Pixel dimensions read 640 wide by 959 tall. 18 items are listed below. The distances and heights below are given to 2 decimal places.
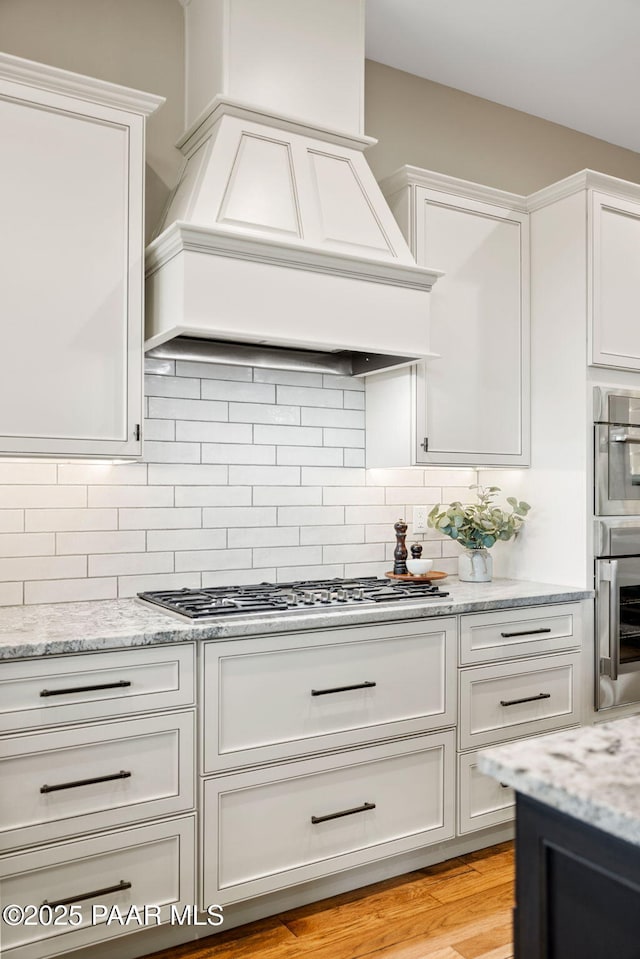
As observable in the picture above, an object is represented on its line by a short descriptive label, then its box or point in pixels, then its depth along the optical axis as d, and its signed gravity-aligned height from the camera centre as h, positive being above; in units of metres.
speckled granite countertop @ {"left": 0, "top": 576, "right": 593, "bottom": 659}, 1.98 -0.40
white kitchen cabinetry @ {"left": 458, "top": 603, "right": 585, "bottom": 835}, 2.69 -0.74
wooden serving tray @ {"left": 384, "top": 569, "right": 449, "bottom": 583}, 3.04 -0.36
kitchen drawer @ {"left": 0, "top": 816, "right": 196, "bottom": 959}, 1.90 -1.05
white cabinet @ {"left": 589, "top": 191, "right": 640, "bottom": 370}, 3.12 +0.90
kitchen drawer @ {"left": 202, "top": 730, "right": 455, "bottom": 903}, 2.18 -1.03
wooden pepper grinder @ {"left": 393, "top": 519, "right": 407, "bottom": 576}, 3.10 -0.26
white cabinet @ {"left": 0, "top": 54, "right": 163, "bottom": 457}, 2.21 +0.71
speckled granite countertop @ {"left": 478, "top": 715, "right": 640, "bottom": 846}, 0.86 -0.37
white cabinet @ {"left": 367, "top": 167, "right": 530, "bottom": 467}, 3.04 +0.64
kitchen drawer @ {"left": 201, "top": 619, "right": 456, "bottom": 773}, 2.19 -0.64
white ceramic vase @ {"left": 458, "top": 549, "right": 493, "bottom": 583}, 3.22 -0.33
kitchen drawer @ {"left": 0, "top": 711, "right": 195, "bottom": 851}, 1.90 -0.78
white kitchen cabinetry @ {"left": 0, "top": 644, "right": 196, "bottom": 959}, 1.90 -0.81
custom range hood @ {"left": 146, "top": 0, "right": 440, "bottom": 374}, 2.38 +0.95
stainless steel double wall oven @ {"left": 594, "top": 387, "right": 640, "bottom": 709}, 3.08 -0.23
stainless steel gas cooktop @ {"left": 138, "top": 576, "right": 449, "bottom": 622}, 2.29 -0.37
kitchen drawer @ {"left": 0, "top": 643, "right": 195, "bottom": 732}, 1.91 -0.53
